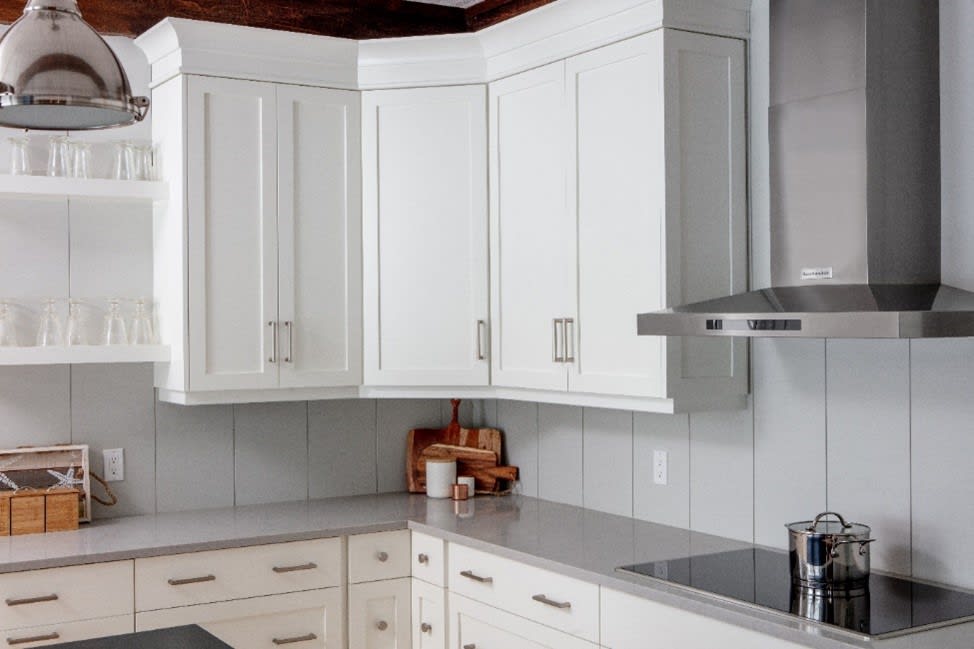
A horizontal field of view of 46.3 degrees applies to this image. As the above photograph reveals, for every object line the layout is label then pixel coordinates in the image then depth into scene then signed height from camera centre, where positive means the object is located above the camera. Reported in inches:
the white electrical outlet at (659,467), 136.3 -16.9
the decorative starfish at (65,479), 140.0 -18.3
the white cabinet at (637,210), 120.2 +12.8
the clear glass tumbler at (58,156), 137.2 +21.1
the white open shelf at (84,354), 132.3 -2.9
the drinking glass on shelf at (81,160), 138.0 +20.7
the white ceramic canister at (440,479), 160.7 -21.4
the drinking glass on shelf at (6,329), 134.5 +0.2
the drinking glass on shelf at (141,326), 142.4 +0.5
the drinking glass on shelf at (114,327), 140.3 +0.3
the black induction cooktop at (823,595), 93.0 -24.0
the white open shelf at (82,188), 133.1 +17.1
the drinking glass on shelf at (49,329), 136.5 +0.2
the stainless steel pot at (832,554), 102.6 -20.8
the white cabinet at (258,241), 139.6 +11.2
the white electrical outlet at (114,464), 145.9 -17.2
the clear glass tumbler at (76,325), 137.4 +0.6
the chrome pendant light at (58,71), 71.5 +16.5
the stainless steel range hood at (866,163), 102.9 +14.8
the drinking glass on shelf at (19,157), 135.6 +20.8
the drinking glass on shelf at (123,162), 142.6 +21.0
